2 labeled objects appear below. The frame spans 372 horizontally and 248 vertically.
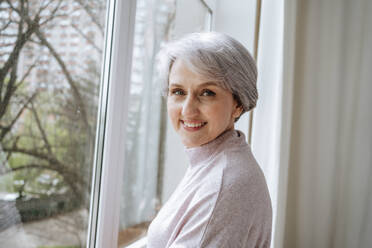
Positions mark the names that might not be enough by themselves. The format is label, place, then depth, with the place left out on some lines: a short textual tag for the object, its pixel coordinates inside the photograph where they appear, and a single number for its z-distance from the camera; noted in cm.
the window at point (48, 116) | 69
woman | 69
